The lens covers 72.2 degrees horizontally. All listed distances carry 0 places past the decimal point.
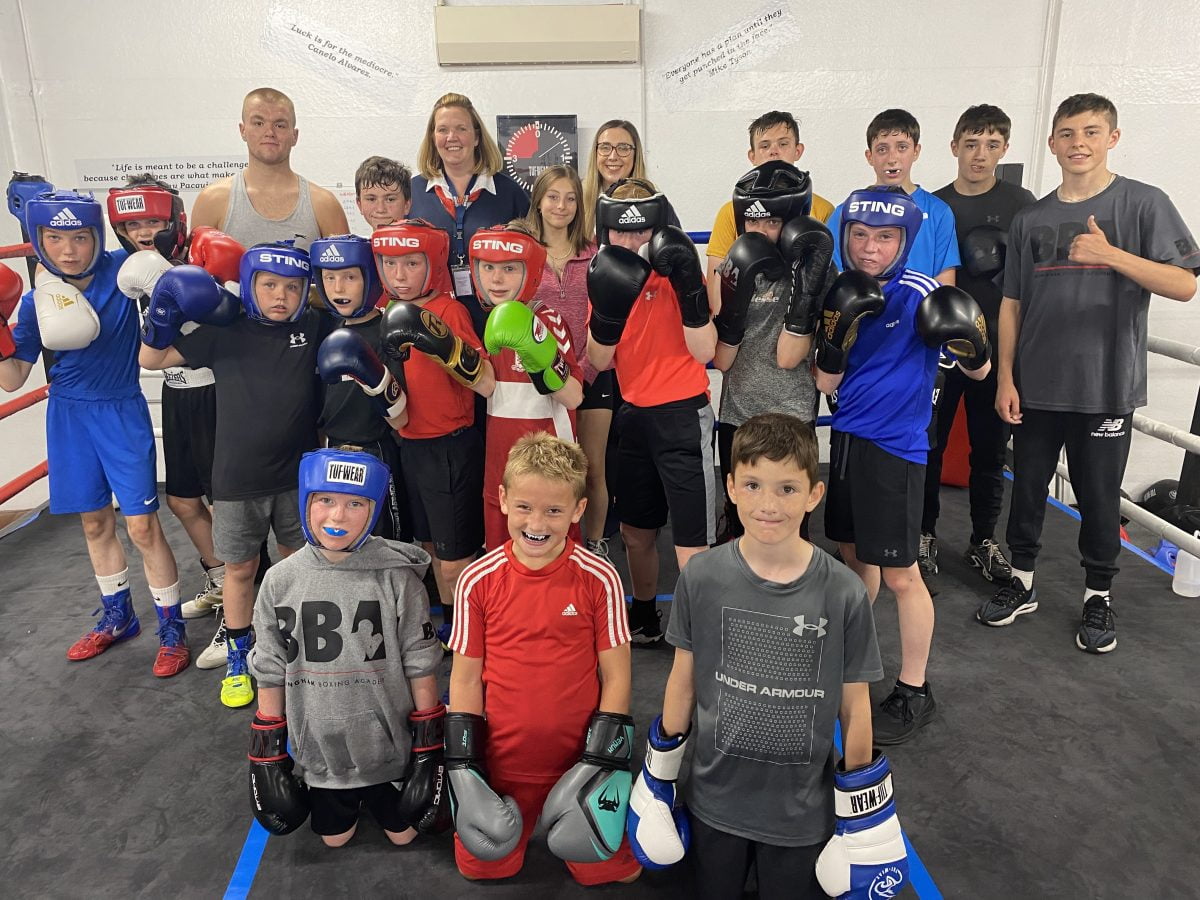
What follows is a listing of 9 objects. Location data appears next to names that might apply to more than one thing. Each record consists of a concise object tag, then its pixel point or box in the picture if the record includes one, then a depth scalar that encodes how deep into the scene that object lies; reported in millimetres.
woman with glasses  2709
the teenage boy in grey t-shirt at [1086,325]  2479
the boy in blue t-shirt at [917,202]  2951
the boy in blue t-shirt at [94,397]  2420
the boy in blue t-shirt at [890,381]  2021
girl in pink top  2596
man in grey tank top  2768
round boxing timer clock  4254
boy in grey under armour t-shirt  1502
